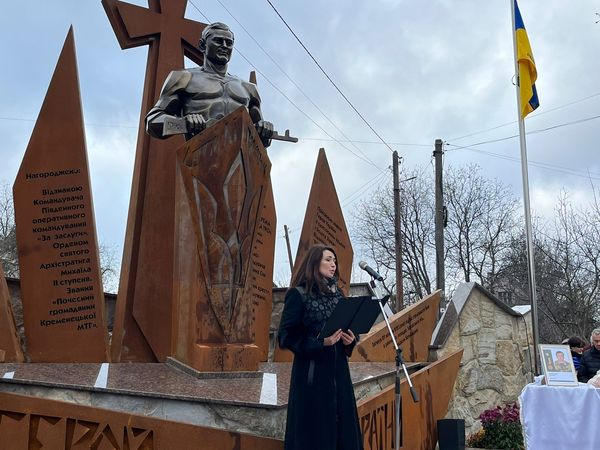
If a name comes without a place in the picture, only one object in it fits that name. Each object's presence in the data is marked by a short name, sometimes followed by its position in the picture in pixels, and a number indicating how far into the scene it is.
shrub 7.26
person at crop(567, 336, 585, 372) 7.75
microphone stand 3.73
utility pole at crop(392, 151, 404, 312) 18.94
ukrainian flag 8.61
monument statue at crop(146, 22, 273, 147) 5.79
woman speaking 3.28
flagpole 7.59
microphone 3.71
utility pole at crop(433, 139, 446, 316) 18.36
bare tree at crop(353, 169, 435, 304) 30.41
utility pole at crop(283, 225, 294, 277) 31.40
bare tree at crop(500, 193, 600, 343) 21.14
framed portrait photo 5.42
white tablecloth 5.30
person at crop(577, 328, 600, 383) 6.39
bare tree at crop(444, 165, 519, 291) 29.47
